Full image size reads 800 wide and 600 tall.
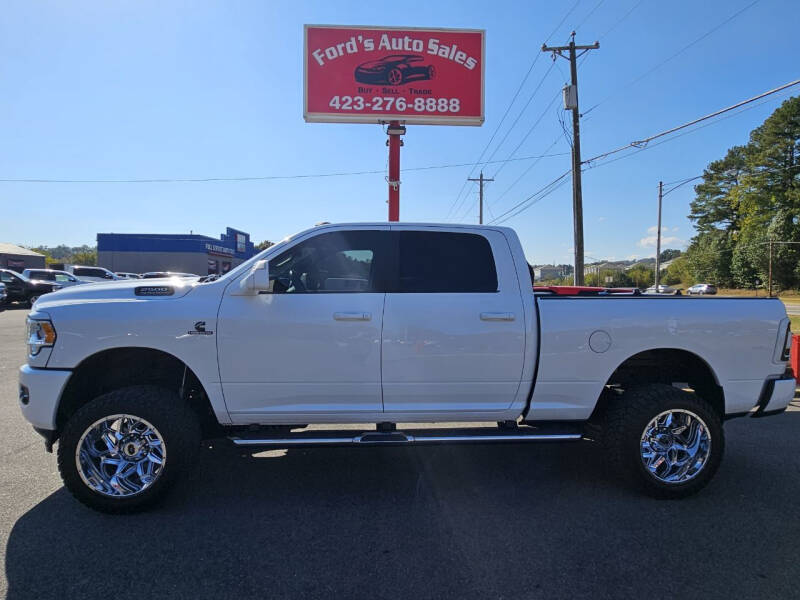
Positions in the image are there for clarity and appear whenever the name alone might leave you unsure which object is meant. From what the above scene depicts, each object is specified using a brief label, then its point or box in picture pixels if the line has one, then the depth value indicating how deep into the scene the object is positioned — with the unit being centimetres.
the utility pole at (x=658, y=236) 3268
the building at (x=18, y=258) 5809
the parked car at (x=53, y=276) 2254
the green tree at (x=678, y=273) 7828
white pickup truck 321
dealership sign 1278
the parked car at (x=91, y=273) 2473
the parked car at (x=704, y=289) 5616
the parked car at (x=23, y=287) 2109
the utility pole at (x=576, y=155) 1633
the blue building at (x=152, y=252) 4834
